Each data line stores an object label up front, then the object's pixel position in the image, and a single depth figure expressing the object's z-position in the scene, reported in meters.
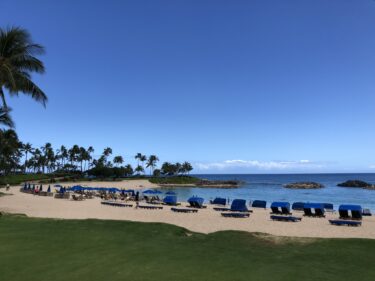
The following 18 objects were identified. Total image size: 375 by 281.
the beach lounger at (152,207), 29.20
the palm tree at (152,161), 145.50
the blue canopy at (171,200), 33.53
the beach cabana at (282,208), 26.55
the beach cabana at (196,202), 30.82
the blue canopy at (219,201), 33.34
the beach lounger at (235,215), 24.14
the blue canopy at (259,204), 32.56
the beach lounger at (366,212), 27.32
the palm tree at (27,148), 114.84
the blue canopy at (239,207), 26.37
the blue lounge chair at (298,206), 30.17
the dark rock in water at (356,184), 93.62
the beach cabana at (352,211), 23.88
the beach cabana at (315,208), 25.47
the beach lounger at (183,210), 26.96
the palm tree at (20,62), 16.58
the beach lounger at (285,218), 22.20
